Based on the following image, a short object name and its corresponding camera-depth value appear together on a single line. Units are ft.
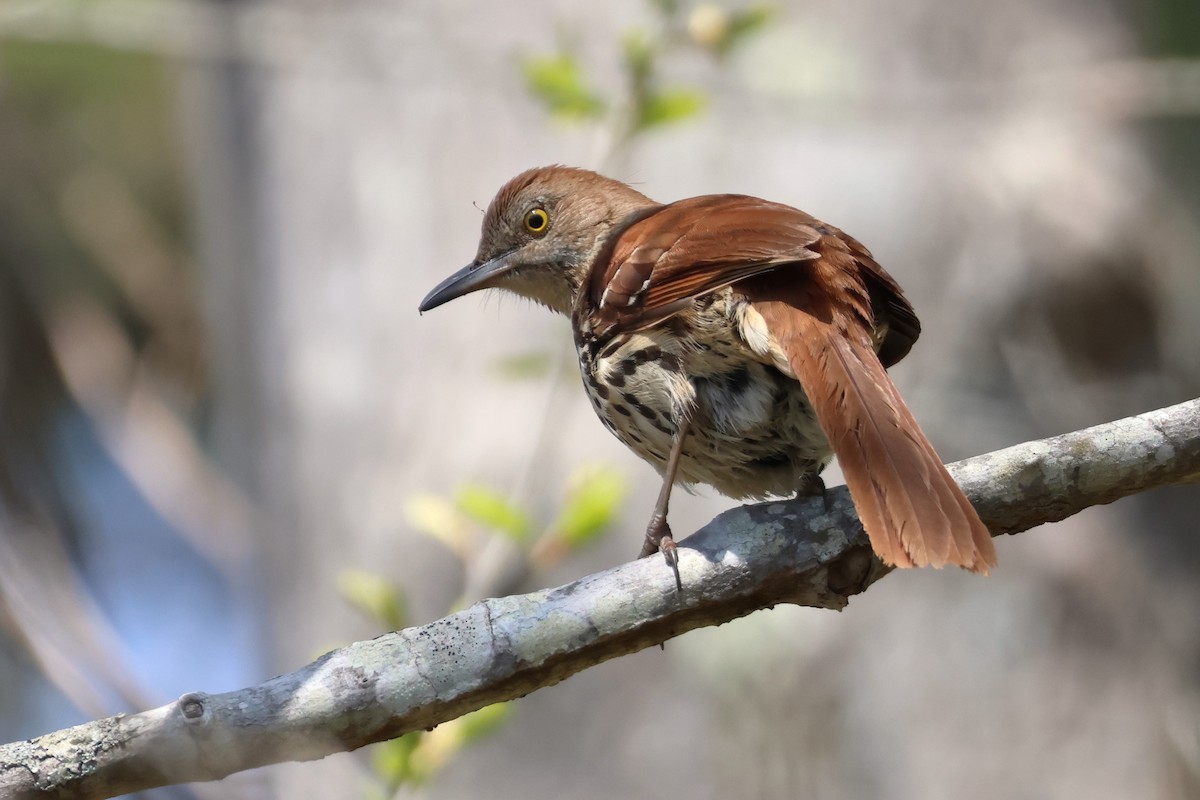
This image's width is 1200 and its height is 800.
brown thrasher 13.03
